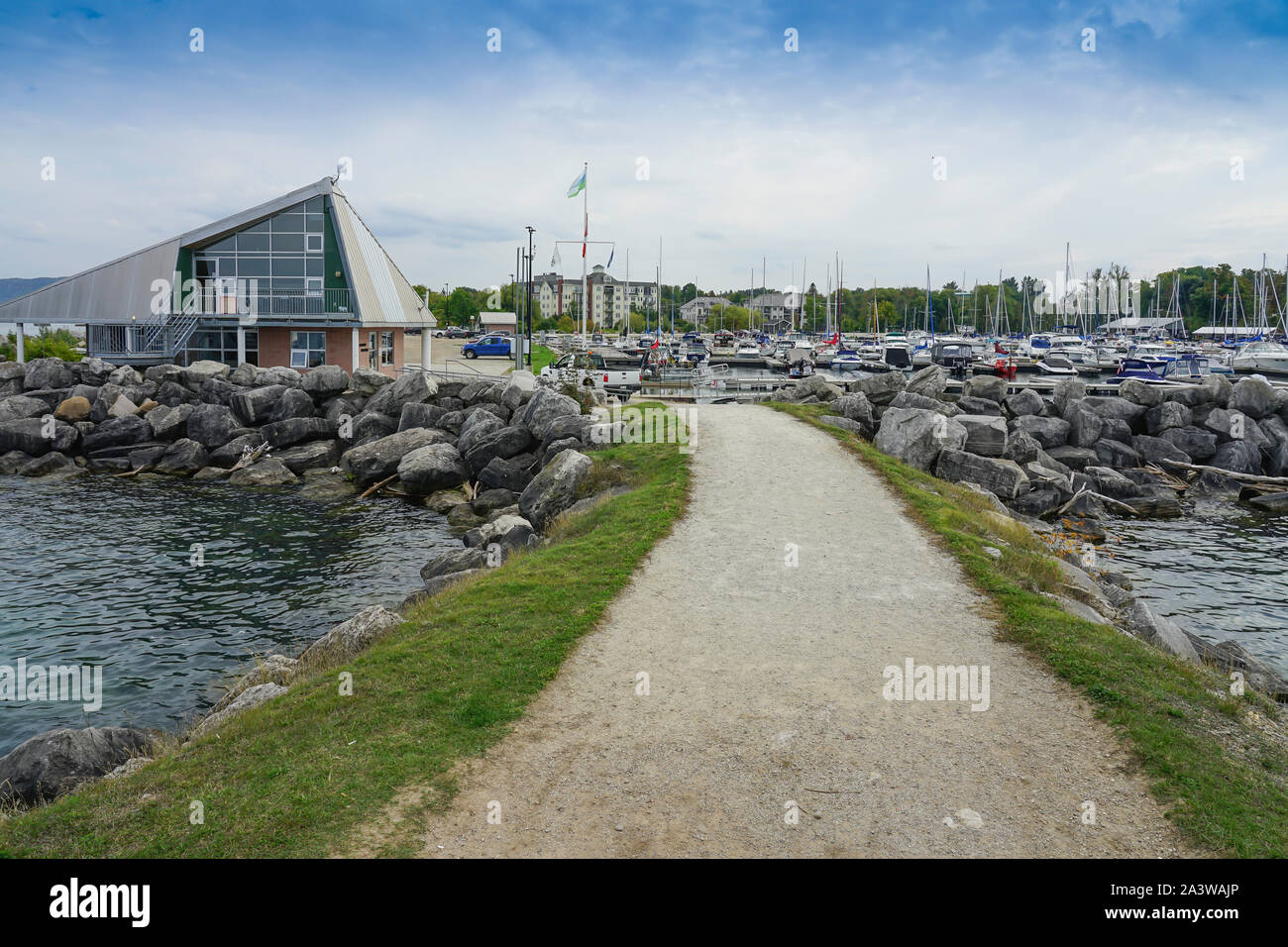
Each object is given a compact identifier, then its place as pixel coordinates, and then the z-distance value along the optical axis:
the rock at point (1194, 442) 35.75
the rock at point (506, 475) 28.89
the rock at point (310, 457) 34.38
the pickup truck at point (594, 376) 37.27
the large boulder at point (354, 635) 12.82
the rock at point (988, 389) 38.41
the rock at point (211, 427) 36.00
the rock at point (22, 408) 37.56
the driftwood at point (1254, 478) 33.28
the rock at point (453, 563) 19.06
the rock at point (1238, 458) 34.72
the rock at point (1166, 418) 37.00
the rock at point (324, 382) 38.59
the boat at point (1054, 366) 70.94
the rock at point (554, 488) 22.36
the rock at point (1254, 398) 37.91
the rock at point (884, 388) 33.81
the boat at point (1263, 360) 74.69
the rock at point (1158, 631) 14.01
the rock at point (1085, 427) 35.38
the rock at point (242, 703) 10.80
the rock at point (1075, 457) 33.91
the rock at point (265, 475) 32.94
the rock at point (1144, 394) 38.19
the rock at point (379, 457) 31.66
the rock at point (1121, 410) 37.69
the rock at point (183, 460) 34.56
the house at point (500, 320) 94.21
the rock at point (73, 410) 37.31
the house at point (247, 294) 48.62
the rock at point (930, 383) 35.06
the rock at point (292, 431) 35.88
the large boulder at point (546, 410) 30.33
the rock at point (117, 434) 36.00
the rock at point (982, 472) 25.86
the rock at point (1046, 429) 35.22
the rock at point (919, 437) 26.28
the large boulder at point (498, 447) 30.45
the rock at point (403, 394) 36.88
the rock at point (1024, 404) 37.69
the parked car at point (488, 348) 77.75
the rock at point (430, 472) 30.38
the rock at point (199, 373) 41.06
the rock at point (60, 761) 10.02
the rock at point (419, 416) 35.41
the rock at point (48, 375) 41.38
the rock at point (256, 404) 37.34
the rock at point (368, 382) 39.25
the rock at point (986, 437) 29.55
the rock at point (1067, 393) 38.28
